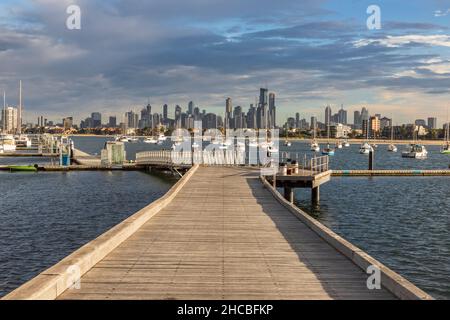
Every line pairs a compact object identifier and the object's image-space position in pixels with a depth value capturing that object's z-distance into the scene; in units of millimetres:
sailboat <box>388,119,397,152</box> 185425
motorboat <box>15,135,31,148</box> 160950
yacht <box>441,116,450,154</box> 166838
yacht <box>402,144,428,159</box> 139512
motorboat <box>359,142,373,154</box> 159875
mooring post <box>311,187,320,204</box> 41384
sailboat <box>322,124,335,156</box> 134375
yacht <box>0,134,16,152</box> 127688
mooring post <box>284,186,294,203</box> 37484
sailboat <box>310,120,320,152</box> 162725
